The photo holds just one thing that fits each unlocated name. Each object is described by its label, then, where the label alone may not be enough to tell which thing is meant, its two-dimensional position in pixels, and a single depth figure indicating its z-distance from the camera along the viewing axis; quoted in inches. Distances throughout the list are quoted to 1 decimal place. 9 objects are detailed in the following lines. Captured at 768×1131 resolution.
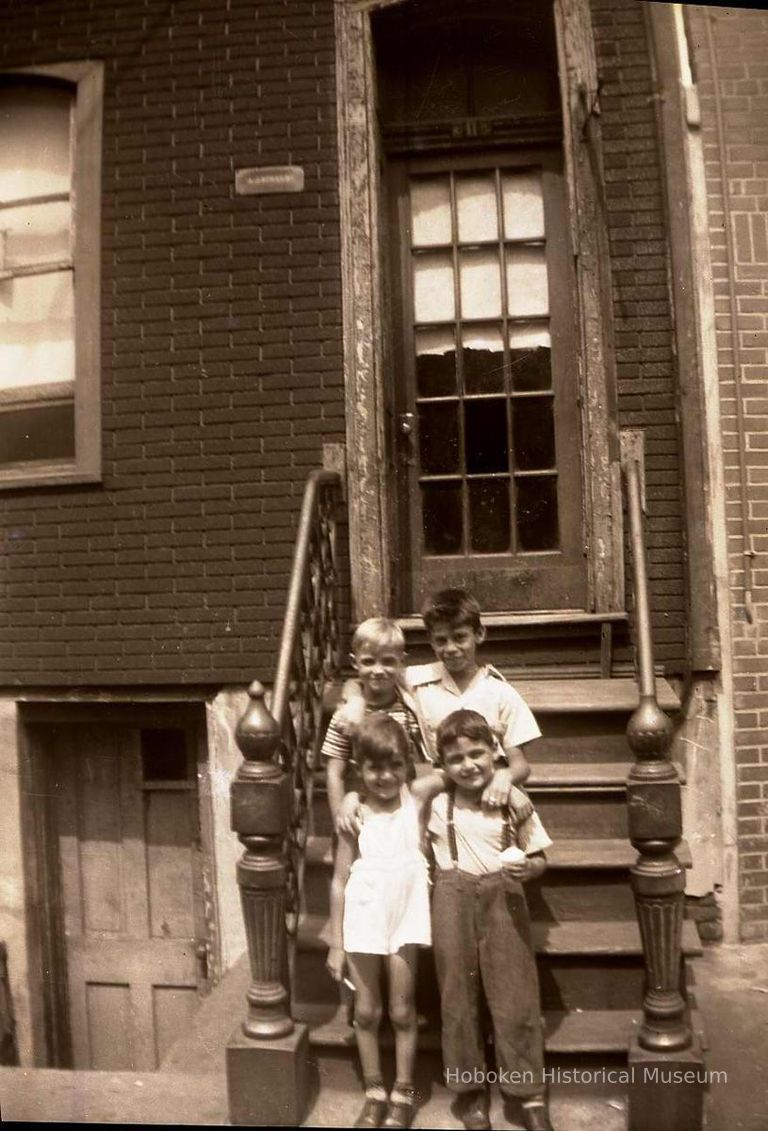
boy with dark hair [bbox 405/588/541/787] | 130.1
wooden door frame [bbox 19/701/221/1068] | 201.8
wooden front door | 192.5
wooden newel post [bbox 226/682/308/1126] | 121.4
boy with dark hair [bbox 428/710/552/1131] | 117.6
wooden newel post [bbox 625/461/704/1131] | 114.3
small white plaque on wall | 192.2
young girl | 118.8
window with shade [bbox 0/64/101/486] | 199.6
